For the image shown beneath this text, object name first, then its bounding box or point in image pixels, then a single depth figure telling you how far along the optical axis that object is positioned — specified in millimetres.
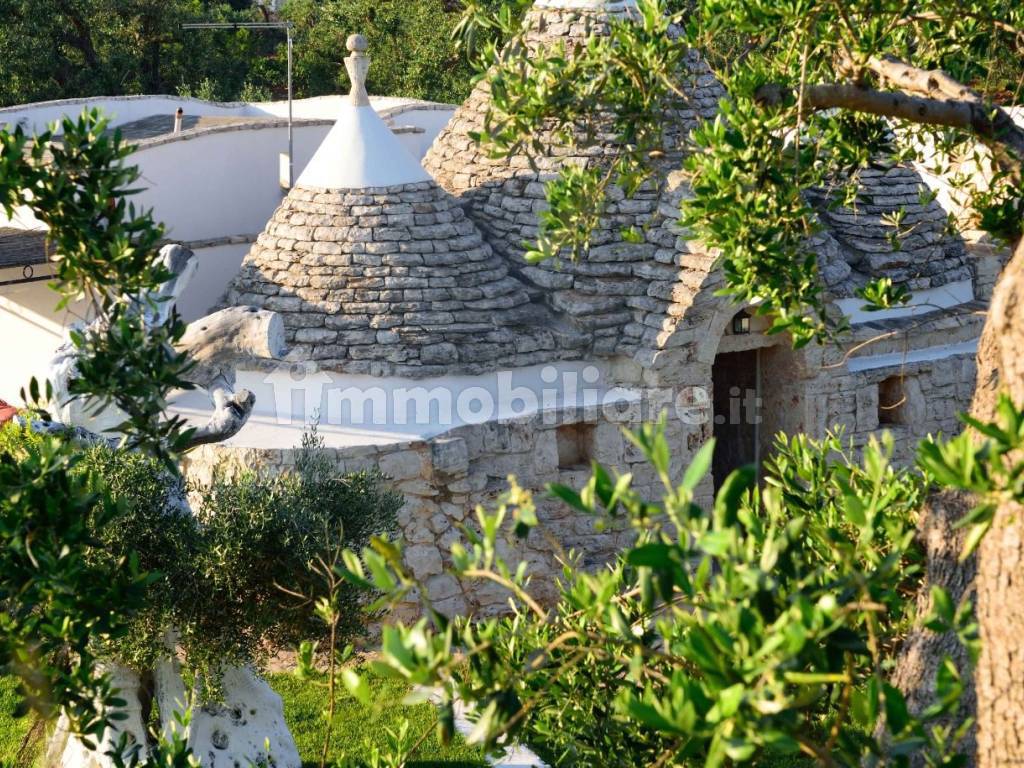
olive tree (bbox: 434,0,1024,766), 9500
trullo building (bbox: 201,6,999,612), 19969
